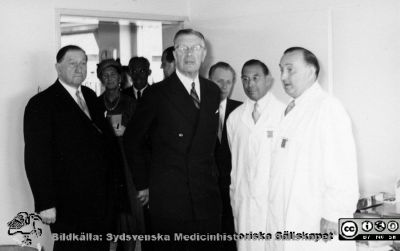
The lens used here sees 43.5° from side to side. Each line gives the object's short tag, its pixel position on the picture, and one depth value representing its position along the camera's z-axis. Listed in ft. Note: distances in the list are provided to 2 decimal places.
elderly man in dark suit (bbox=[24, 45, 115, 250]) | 8.92
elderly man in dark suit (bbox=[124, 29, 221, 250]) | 8.62
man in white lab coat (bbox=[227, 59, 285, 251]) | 9.82
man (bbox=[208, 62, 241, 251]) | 10.48
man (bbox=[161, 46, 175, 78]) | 12.56
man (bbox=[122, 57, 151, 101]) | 13.30
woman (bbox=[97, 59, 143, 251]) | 12.43
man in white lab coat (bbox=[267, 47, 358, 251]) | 7.45
